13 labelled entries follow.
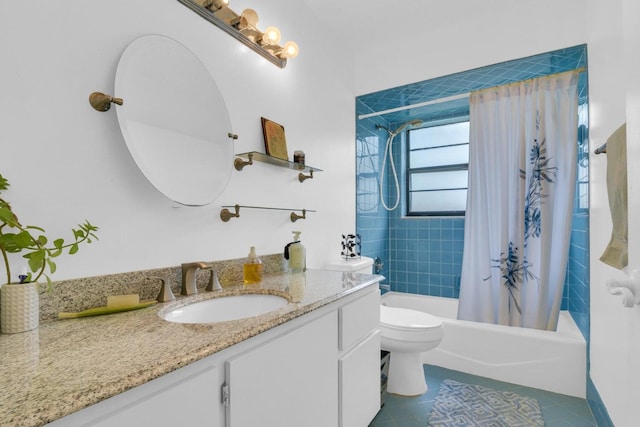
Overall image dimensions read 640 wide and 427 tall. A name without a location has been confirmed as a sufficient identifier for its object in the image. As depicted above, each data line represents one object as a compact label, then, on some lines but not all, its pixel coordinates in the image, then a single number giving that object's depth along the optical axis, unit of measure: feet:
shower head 9.75
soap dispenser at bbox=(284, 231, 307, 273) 5.72
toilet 6.07
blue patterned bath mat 5.43
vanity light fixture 4.50
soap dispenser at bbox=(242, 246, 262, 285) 4.74
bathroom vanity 1.69
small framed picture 5.44
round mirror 3.59
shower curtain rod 8.34
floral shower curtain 7.02
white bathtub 6.19
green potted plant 2.48
